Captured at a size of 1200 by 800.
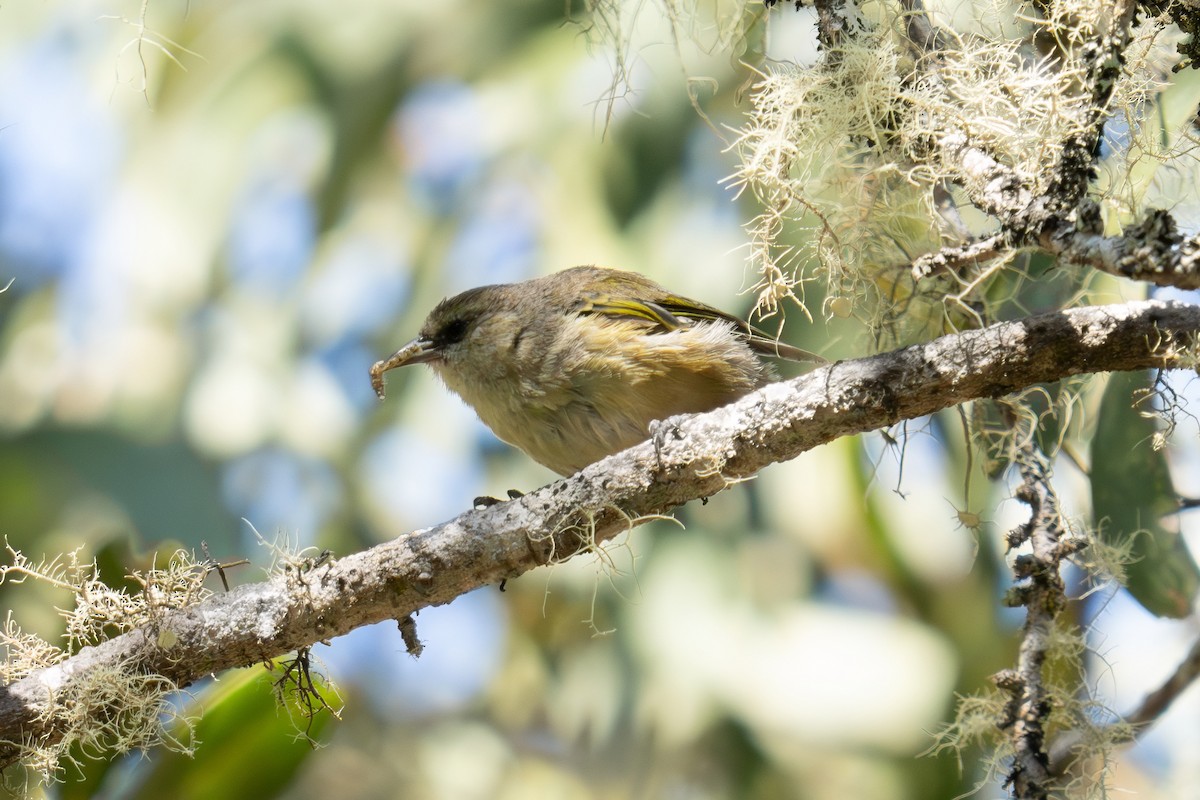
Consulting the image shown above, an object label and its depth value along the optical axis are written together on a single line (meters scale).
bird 7.69
